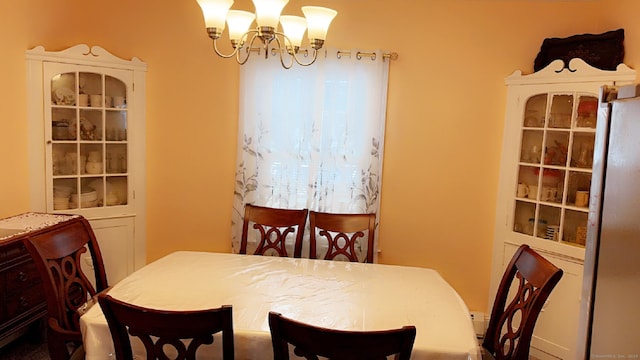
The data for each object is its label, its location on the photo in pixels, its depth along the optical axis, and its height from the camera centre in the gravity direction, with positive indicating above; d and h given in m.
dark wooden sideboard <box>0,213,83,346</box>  2.40 -0.84
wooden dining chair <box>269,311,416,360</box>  1.21 -0.54
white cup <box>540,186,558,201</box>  2.90 -0.24
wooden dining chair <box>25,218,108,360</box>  1.81 -0.62
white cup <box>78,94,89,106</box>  3.04 +0.27
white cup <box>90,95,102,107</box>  3.09 +0.27
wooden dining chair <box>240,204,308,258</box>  2.69 -0.47
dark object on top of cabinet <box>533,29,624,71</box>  2.64 +0.69
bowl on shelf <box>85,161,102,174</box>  3.14 -0.21
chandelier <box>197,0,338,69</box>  1.79 +0.54
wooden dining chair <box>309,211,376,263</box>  2.62 -0.48
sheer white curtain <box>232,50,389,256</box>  3.09 +0.11
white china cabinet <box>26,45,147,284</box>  2.91 -0.04
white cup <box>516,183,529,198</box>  3.01 -0.23
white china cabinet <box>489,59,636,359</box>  2.74 -0.13
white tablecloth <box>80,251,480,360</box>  1.59 -0.66
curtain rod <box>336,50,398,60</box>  3.06 +0.67
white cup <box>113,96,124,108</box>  3.17 +0.27
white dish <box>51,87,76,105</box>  2.96 +0.28
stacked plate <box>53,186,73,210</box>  3.03 -0.42
